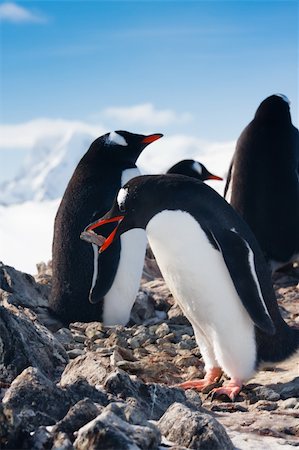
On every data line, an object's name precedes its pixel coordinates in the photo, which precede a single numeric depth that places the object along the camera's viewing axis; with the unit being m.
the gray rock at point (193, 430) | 3.33
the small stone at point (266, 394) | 4.67
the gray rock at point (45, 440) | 2.93
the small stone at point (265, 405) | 4.46
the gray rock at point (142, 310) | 7.22
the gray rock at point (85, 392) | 3.66
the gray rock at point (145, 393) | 3.88
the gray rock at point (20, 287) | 6.95
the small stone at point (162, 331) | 6.28
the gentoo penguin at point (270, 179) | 8.54
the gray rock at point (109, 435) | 2.86
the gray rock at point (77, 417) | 3.11
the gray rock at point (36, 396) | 3.48
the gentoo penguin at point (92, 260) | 6.89
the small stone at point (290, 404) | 4.44
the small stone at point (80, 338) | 5.95
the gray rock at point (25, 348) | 4.51
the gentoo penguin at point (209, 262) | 4.82
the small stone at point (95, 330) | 6.09
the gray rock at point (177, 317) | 6.88
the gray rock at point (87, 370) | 4.19
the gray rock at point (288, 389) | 4.72
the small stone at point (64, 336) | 5.79
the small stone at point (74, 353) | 5.28
